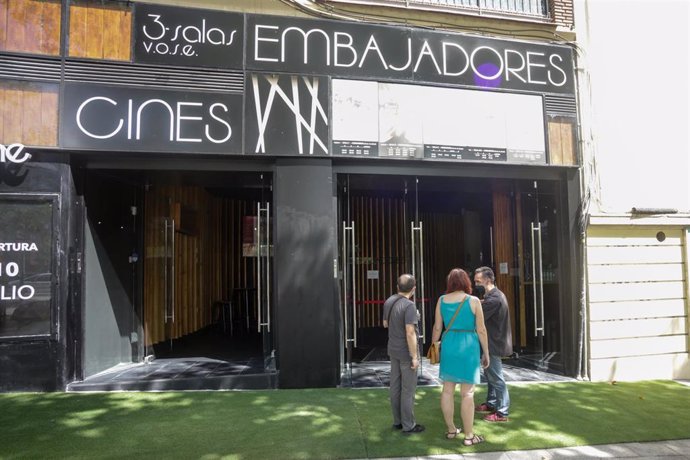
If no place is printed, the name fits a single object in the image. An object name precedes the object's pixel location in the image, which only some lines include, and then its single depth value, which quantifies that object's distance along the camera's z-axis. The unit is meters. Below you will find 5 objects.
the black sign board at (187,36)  6.47
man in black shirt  5.02
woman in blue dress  4.34
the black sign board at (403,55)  6.78
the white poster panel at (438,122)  6.85
